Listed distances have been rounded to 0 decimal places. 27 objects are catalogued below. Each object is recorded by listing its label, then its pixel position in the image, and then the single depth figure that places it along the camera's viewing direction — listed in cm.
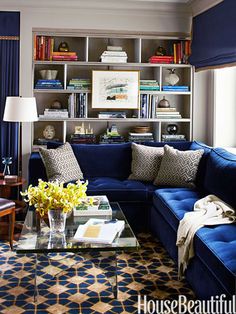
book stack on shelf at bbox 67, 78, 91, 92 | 571
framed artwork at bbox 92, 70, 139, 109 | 575
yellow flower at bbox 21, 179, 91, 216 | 330
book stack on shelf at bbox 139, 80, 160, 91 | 584
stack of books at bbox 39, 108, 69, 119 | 568
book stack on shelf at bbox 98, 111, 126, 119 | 576
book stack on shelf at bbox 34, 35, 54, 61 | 562
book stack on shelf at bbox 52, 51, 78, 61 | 563
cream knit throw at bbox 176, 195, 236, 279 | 338
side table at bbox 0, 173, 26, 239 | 481
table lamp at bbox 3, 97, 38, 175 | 496
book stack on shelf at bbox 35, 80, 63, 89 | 562
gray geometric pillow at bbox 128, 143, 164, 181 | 521
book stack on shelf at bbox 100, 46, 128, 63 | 568
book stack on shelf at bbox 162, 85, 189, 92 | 587
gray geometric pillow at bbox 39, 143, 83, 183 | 495
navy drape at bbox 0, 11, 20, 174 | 552
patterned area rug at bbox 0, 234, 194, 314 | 314
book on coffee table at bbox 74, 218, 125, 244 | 314
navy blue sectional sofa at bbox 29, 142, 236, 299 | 291
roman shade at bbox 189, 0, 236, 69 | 467
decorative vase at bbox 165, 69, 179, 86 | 591
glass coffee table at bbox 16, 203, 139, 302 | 302
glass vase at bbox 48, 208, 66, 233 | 331
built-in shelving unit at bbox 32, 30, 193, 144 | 570
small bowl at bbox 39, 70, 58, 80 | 569
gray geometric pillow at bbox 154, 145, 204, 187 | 496
